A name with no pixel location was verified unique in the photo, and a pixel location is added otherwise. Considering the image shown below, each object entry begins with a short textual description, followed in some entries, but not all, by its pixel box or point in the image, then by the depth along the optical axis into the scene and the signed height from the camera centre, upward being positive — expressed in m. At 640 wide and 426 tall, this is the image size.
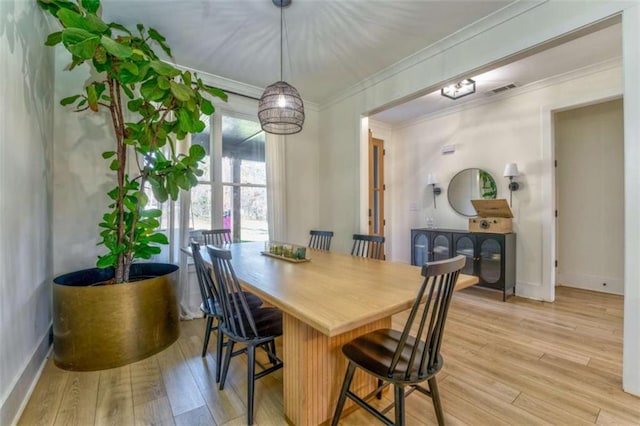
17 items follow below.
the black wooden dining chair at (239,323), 1.54 -0.67
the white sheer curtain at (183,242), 3.11 -0.33
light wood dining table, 1.17 -0.41
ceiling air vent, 3.74 +1.66
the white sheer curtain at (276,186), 3.83 +0.35
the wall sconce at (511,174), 3.79 +0.48
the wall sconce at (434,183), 4.73 +0.46
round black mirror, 4.17 +0.33
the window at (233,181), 3.45 +0.39
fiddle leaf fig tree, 1.90 +0.65
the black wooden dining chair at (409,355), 1.18 -0.70
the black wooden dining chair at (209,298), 1.87 -0.64
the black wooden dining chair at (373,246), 2.53 -0.32
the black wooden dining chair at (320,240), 3.10 -0.33
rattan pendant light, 2.30 +0.88
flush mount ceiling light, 3.50 +1.54
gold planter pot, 2.04 -0.83
